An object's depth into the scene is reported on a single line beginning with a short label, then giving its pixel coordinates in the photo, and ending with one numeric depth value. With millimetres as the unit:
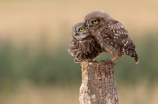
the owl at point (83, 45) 12142
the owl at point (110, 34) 11754
